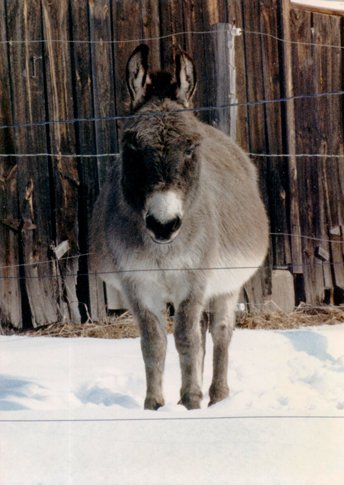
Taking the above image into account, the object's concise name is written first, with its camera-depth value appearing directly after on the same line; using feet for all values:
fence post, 50.25
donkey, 30.49
